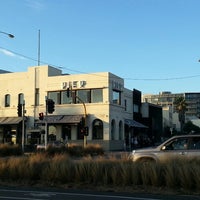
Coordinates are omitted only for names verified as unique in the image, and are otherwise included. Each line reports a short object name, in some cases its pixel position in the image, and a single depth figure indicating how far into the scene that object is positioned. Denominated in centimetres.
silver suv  1714
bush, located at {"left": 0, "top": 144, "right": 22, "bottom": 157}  3516
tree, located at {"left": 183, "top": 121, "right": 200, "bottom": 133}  12530
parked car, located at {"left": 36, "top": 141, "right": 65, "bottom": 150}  3816
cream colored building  5381
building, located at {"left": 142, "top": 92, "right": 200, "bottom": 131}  18262
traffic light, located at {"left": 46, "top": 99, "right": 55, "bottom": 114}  3722
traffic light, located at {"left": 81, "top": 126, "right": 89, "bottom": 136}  4253
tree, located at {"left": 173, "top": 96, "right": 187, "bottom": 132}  10706
